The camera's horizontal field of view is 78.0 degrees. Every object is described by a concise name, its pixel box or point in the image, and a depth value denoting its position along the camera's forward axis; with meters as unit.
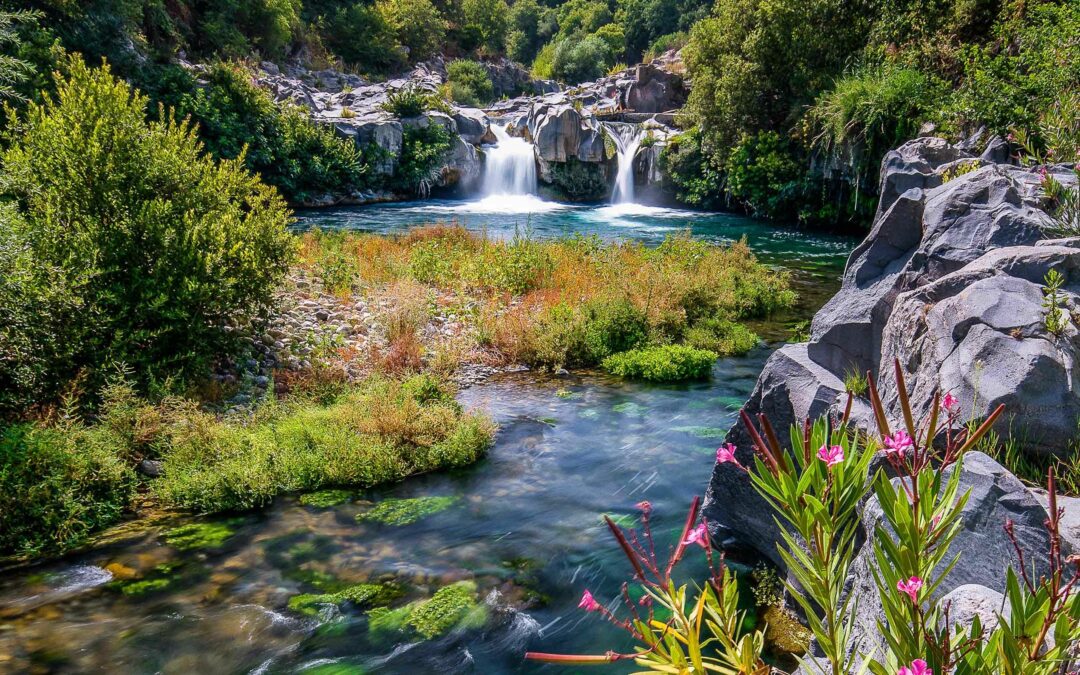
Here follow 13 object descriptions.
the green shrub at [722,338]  10.09
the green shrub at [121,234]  6.66
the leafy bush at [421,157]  28.97
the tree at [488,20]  52.88
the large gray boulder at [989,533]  2.56
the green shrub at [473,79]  42.25
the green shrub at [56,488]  5.12
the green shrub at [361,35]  42.53
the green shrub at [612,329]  9.83
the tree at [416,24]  45.38
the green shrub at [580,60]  50.34
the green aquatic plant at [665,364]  9.12
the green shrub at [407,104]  30.06
